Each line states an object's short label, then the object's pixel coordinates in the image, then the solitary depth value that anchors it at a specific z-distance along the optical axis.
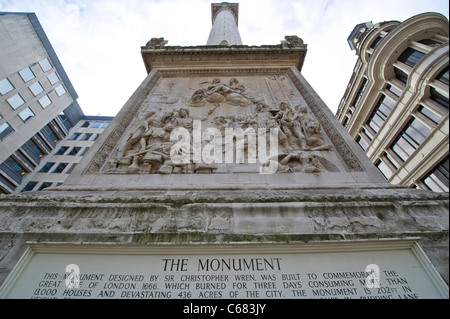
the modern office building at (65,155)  26.73
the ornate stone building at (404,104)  11.84
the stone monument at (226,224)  2.54
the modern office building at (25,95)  20.06
